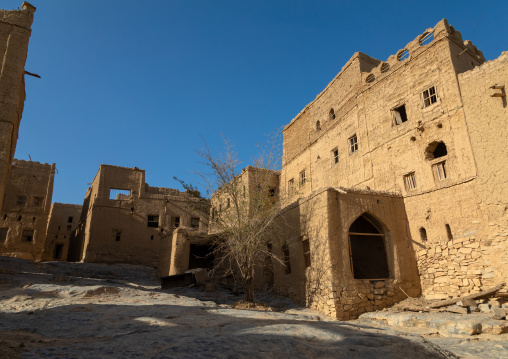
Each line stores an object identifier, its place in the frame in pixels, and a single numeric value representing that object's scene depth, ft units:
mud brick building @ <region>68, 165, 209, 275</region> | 78.74
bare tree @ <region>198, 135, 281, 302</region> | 44.32
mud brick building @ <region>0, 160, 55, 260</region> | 81.48
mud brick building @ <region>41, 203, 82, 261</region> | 103.71
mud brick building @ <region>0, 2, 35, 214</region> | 43.14
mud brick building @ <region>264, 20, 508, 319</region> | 38.01
